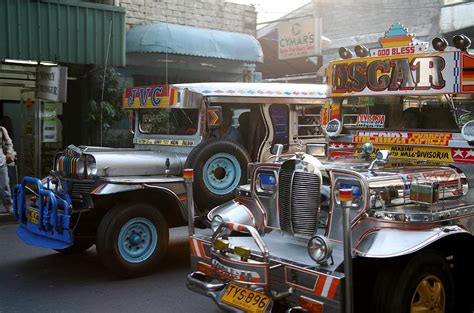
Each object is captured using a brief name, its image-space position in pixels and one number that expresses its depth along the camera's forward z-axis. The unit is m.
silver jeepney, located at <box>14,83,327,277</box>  5.84
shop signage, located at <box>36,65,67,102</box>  10.27
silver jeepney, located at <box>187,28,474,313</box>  3.59
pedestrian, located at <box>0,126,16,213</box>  8.98
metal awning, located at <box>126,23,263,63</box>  12.70
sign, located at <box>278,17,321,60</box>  16.00
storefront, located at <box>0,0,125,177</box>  10.26
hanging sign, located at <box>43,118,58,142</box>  11.59
